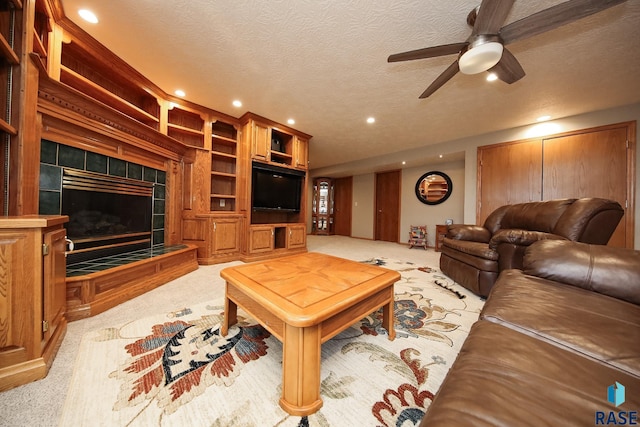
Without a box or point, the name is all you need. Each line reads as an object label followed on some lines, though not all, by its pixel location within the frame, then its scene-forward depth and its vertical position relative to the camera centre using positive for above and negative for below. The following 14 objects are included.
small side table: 4.58 -0.38
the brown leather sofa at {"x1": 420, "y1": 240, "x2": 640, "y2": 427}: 0.43 -0.39
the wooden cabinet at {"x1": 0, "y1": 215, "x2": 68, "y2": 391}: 0.94 -0.43
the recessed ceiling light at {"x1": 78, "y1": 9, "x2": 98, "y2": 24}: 1.66 +1.53
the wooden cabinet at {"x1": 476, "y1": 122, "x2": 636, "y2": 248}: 2.86 +0.74
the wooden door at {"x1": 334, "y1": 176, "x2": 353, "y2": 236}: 7.02 +0.30
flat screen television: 3.56 +0.42
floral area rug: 0.85 -0.82
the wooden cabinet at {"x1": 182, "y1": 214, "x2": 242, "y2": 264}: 3.11 -0.38
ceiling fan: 1.21 +1.21
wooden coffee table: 0.86 -0.41
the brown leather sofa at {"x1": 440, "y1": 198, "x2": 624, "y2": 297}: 1.75 -0.16
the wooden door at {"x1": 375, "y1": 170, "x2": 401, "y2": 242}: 5.87 +0.23
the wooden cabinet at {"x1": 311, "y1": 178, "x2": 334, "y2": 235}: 7.21 +0.26
